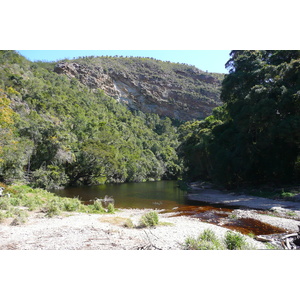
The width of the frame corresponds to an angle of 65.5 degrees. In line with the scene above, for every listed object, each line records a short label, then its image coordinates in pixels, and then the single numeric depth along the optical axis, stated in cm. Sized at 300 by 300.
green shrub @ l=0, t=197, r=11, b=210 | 1287
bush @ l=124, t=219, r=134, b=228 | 992
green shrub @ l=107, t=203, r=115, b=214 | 1491
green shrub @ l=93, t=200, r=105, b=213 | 1515
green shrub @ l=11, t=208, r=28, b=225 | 1026
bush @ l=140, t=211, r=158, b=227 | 1021
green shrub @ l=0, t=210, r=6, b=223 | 1027
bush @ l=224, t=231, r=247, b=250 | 697
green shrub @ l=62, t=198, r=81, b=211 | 1477
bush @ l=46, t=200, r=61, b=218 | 1246
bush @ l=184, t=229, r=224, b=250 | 676
